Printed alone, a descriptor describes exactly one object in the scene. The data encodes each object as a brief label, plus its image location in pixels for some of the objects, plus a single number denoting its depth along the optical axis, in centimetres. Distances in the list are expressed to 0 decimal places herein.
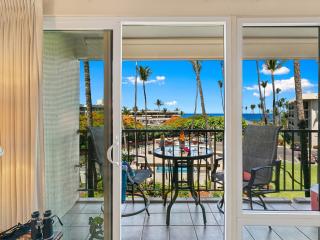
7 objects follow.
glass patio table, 384
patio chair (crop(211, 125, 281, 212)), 264
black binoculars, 193
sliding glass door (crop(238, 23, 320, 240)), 239
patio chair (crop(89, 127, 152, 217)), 235
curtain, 222
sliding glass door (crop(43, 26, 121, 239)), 234
